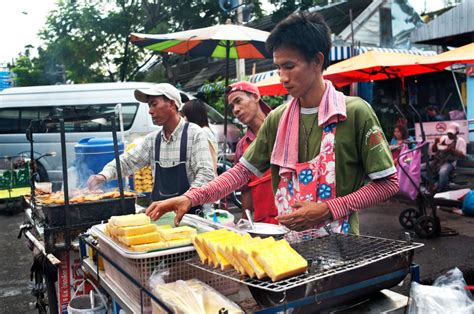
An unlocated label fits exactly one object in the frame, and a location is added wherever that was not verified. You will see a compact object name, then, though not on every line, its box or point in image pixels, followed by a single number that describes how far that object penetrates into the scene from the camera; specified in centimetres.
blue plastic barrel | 480
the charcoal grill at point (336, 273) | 132
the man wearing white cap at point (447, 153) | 851
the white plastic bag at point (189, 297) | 139
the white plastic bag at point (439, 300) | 151
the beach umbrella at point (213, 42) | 700
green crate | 990
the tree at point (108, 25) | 1911
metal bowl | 185
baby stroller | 636
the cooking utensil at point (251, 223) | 196
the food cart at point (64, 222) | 290
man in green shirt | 184
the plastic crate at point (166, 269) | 166
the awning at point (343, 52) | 1232
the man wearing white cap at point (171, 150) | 355
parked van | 1106
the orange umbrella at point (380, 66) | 801
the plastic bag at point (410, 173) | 650
